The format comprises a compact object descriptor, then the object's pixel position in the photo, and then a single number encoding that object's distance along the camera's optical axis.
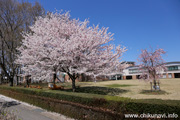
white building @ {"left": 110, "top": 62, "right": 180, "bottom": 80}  58.22
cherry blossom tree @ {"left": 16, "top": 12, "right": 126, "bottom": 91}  12.41
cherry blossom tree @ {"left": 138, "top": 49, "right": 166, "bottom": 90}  15.44
